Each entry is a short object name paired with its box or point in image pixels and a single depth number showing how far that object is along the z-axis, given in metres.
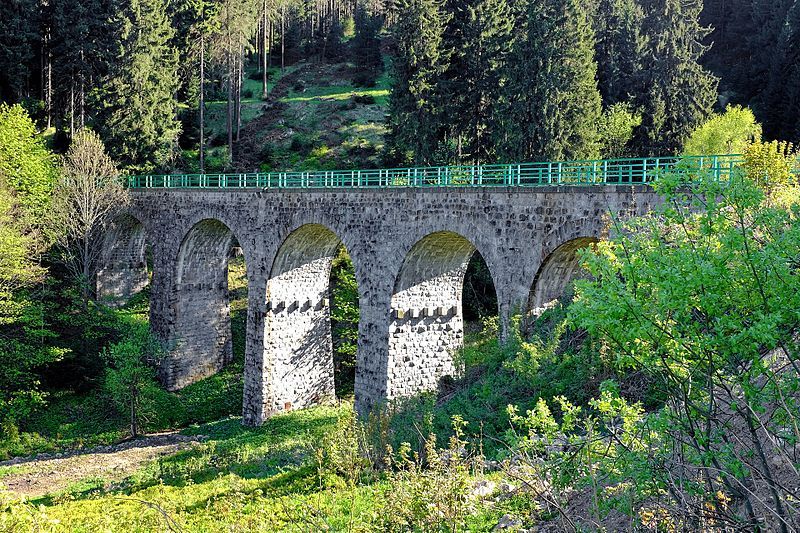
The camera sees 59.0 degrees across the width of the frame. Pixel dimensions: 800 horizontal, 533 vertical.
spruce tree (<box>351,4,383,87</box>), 66.94
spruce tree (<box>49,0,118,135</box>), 41.53
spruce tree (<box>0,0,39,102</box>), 45.06
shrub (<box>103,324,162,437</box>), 26.12
